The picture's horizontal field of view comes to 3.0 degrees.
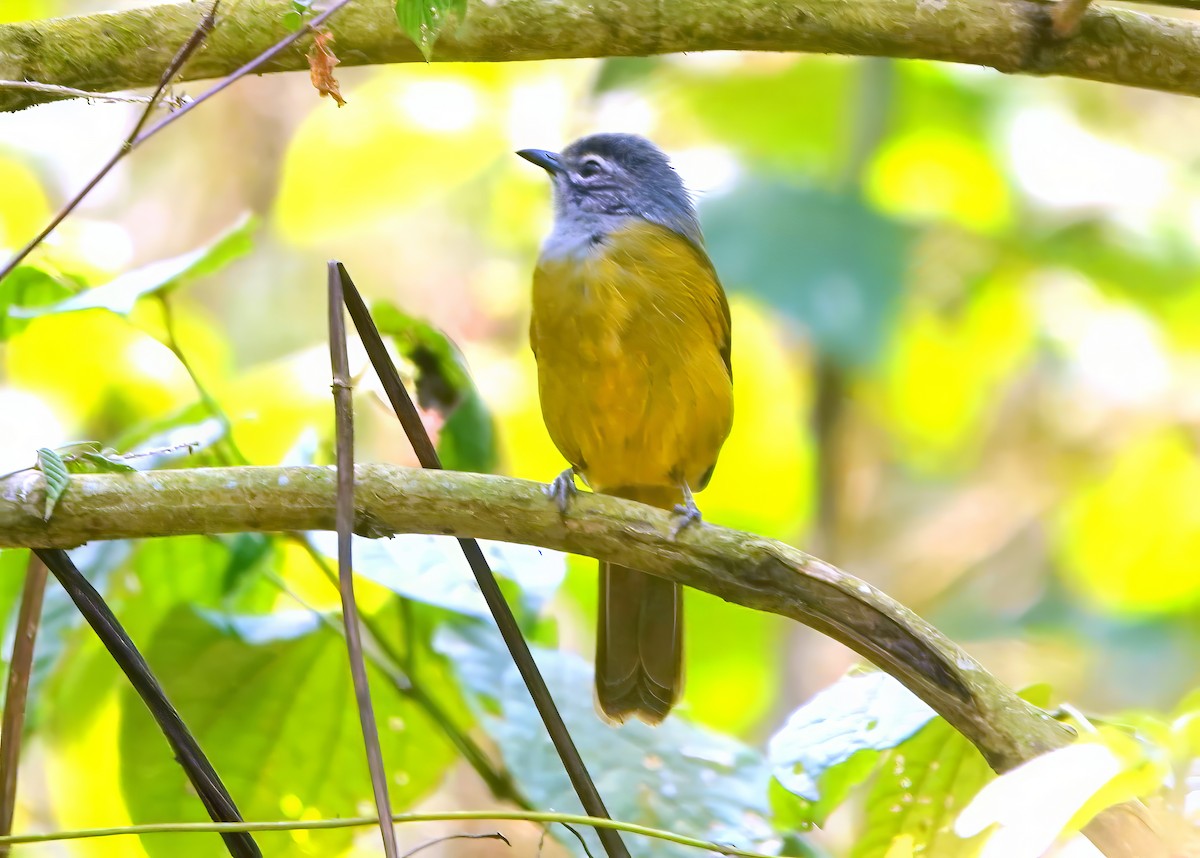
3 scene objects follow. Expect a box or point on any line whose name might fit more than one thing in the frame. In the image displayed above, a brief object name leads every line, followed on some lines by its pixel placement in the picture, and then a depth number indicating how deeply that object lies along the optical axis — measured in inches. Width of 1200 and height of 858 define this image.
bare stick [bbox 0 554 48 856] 222.0
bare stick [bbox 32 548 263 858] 208.4
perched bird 225.1
